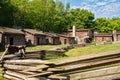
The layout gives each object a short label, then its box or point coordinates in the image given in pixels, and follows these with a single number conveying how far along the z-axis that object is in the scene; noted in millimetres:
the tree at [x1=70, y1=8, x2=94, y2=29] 42892
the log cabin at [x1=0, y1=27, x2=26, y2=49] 15044
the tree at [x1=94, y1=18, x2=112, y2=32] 45406
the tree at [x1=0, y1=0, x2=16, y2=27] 24733
